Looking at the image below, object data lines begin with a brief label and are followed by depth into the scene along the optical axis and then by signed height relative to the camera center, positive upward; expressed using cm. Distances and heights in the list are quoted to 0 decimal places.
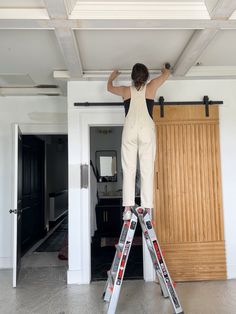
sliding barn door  382 -25
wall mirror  633 +24
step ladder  264 -78
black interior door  544 -30
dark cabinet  576 -84
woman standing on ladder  274 +29
